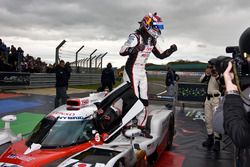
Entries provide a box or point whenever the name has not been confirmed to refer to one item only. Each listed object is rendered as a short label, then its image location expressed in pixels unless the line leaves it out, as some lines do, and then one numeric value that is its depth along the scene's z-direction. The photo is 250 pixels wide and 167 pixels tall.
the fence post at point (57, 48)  16.53
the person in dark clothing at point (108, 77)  11.74
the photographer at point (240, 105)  1.48
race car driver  4.65
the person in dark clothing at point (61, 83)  9.19
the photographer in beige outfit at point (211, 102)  5.56
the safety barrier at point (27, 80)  14.09
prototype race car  2.84
